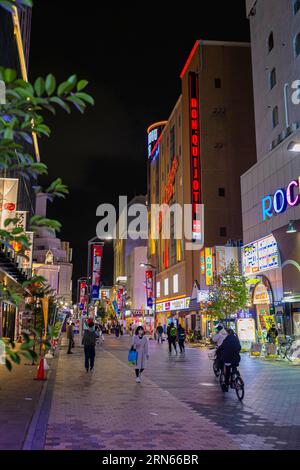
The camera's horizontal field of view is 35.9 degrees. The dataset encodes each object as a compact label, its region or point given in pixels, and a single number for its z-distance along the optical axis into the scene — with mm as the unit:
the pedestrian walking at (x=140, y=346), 15281
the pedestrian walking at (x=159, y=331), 42472
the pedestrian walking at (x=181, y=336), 27438
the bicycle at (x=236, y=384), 11766
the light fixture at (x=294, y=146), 19625
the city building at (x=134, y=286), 88250
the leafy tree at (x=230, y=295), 30875
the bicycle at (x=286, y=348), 22406
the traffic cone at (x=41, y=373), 15164
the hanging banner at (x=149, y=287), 63756
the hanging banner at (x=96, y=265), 58356
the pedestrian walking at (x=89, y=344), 17859
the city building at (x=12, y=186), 20641
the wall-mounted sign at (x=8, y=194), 19516
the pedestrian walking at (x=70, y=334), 27272
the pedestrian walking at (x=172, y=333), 27812
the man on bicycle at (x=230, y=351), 12344
